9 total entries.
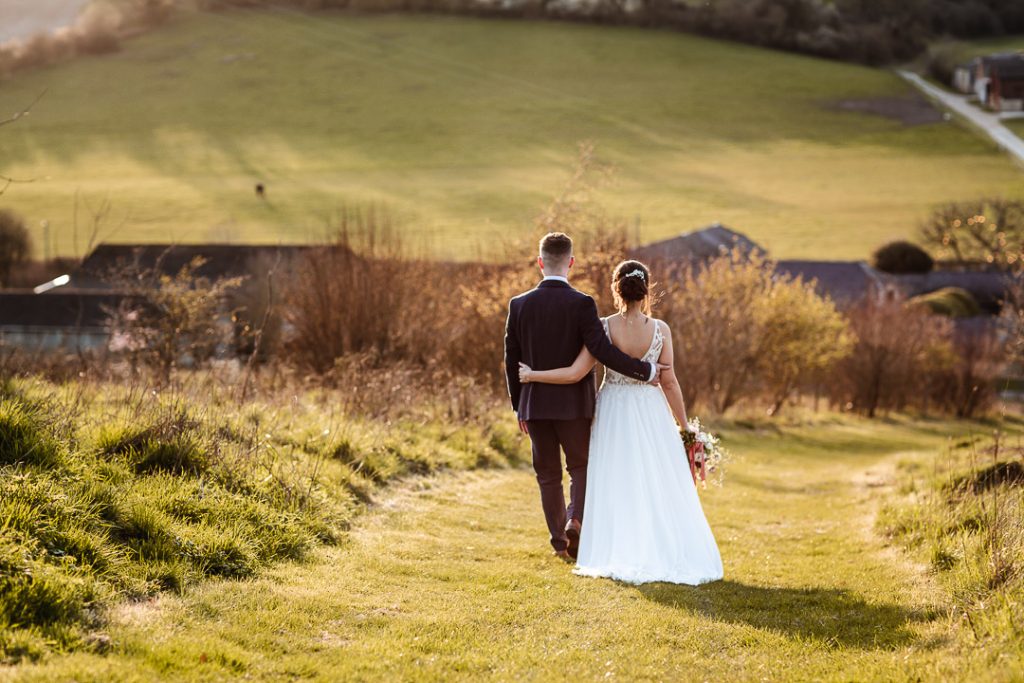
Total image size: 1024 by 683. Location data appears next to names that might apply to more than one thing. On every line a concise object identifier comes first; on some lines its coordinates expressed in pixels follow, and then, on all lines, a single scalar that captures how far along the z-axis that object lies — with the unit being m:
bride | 9.03
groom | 9.08
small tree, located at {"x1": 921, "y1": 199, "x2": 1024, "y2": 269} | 67.44
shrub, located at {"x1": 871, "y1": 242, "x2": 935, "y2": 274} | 64.75
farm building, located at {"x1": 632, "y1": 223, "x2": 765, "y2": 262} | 59.34
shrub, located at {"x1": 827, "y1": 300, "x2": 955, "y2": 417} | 42.97
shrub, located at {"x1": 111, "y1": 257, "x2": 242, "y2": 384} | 20.39
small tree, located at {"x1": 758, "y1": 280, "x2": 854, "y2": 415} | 35.78
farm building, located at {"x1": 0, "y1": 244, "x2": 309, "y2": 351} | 57.69
